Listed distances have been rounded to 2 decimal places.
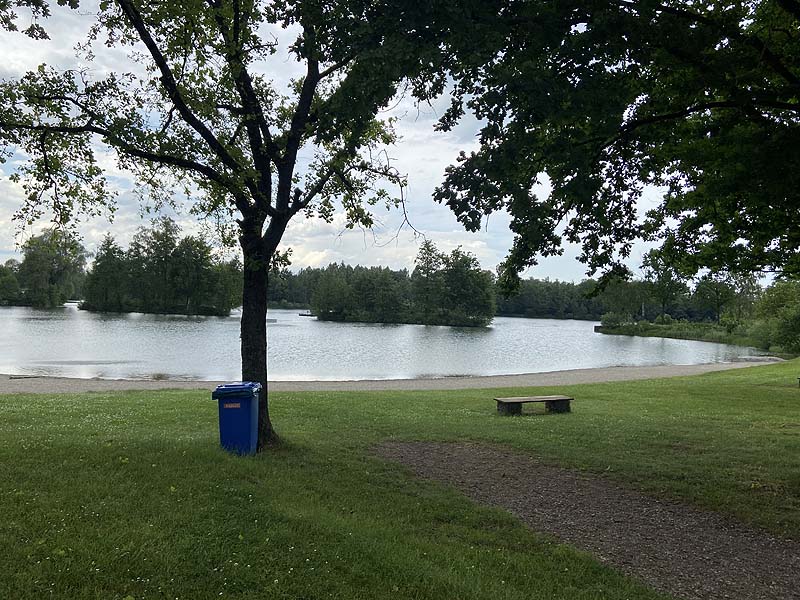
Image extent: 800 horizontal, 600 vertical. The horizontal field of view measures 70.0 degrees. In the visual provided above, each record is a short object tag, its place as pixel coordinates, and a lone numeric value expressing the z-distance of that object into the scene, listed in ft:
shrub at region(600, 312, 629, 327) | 316.81
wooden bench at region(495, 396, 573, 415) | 43.55
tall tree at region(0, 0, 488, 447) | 21.08
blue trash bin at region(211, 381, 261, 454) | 23.49
